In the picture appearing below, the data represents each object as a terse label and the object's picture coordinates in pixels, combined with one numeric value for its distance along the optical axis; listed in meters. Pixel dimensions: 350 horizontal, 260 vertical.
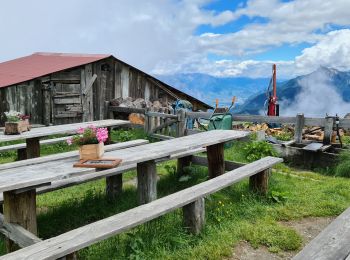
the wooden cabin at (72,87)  13.13
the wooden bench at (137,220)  2.95
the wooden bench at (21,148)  8.00
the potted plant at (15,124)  7.20
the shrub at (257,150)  8.47
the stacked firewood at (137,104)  14.28
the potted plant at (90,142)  4.13
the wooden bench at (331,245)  2.40
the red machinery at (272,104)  16.76
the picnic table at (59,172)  3.53
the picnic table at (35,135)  7.12
